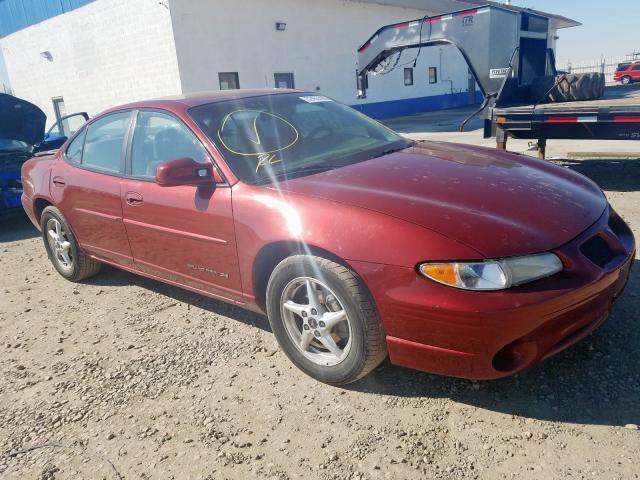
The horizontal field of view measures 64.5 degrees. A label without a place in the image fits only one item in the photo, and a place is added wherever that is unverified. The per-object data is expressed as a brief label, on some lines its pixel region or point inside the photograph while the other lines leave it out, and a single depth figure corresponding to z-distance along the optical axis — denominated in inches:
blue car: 268.2
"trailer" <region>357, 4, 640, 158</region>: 235.1
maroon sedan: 85.7
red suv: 1269.7
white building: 563.8
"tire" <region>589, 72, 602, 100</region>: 277.0
